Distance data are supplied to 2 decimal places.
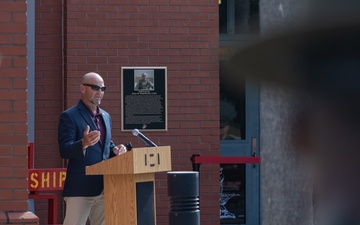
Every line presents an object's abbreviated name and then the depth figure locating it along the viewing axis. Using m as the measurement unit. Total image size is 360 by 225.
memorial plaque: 16.84
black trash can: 12.80
